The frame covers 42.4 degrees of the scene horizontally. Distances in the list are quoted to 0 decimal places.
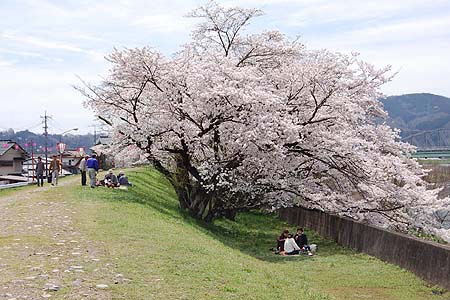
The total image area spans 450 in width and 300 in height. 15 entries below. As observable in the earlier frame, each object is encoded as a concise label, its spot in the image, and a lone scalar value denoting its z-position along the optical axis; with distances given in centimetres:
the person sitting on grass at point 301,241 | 2070
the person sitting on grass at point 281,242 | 2081
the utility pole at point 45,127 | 7295
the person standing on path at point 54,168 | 2950
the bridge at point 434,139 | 10887
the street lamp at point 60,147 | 4569
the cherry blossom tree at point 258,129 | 2253
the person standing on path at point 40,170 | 3027
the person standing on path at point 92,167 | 2503
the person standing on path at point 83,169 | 2683
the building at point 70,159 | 10222
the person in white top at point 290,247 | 2019
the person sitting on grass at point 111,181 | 2704
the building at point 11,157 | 6981
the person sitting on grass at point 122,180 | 3016
